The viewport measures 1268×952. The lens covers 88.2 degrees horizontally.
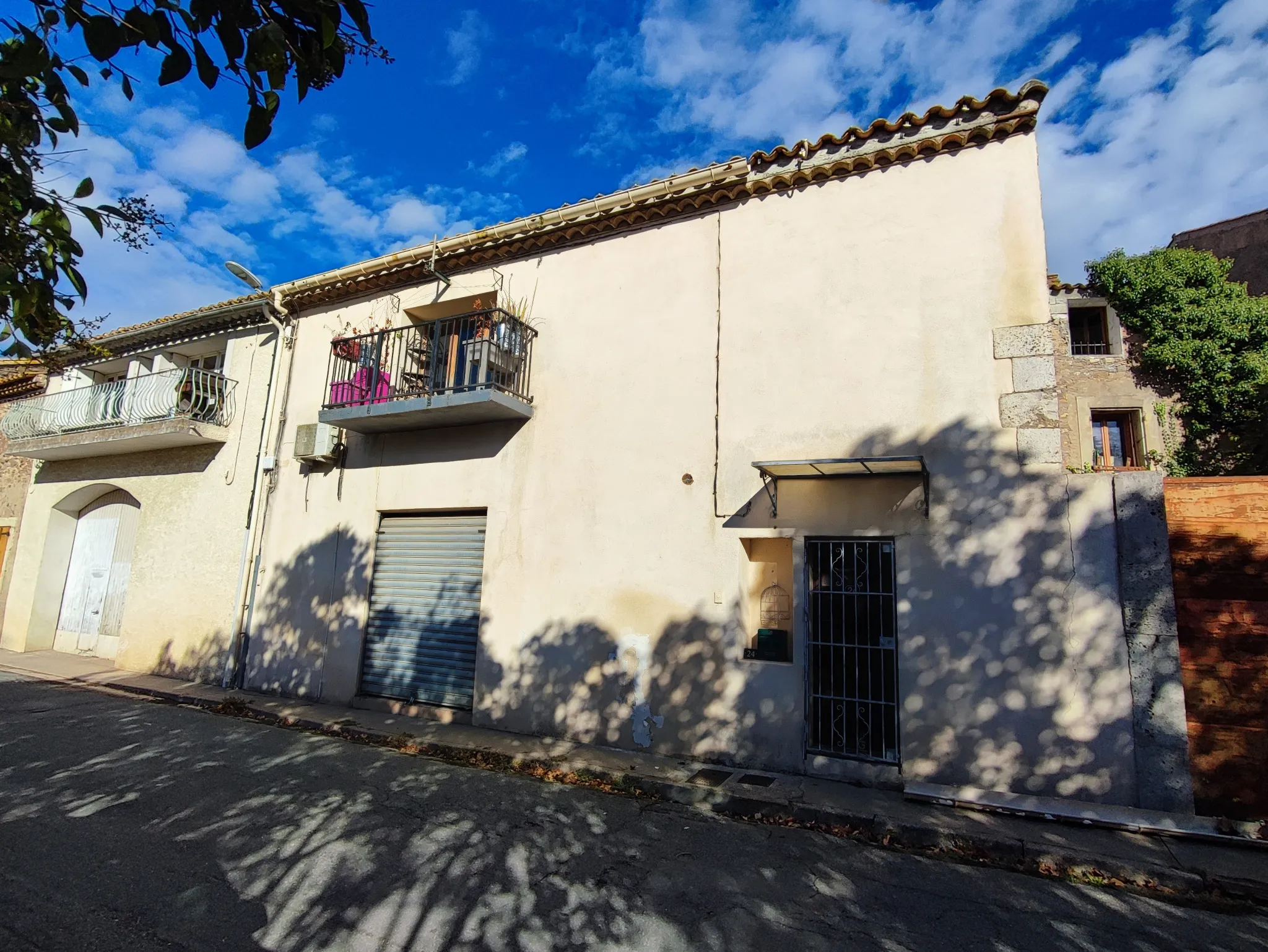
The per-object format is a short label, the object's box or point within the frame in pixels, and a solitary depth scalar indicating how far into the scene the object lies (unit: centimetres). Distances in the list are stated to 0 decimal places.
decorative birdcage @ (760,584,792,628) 690
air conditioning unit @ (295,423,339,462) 934
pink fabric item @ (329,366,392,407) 897
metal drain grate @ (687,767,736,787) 576
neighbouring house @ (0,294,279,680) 1035
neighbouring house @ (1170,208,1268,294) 1675
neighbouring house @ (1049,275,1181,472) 1595
